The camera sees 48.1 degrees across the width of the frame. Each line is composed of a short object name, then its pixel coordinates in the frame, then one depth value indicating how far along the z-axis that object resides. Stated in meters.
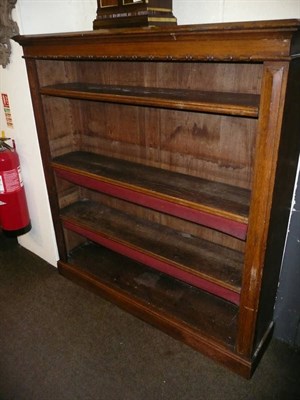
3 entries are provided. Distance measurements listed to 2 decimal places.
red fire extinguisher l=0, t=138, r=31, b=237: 2.11
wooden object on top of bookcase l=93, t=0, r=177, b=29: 1.39
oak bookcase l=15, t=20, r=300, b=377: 1.19
